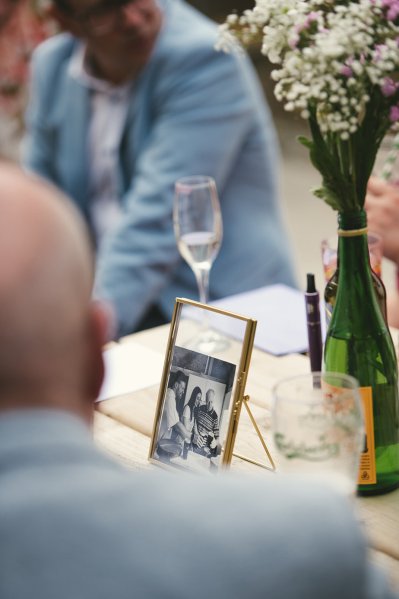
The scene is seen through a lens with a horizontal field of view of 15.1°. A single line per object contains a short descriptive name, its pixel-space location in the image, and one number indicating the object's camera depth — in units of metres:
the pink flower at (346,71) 1.48
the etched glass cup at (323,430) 1.38
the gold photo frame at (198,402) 1.62
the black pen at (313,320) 1.77
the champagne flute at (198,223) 2.13
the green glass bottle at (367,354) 1.60
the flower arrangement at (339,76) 1.48
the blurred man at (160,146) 2.82
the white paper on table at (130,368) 1.99
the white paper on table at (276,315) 2.09
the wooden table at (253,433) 1.53
